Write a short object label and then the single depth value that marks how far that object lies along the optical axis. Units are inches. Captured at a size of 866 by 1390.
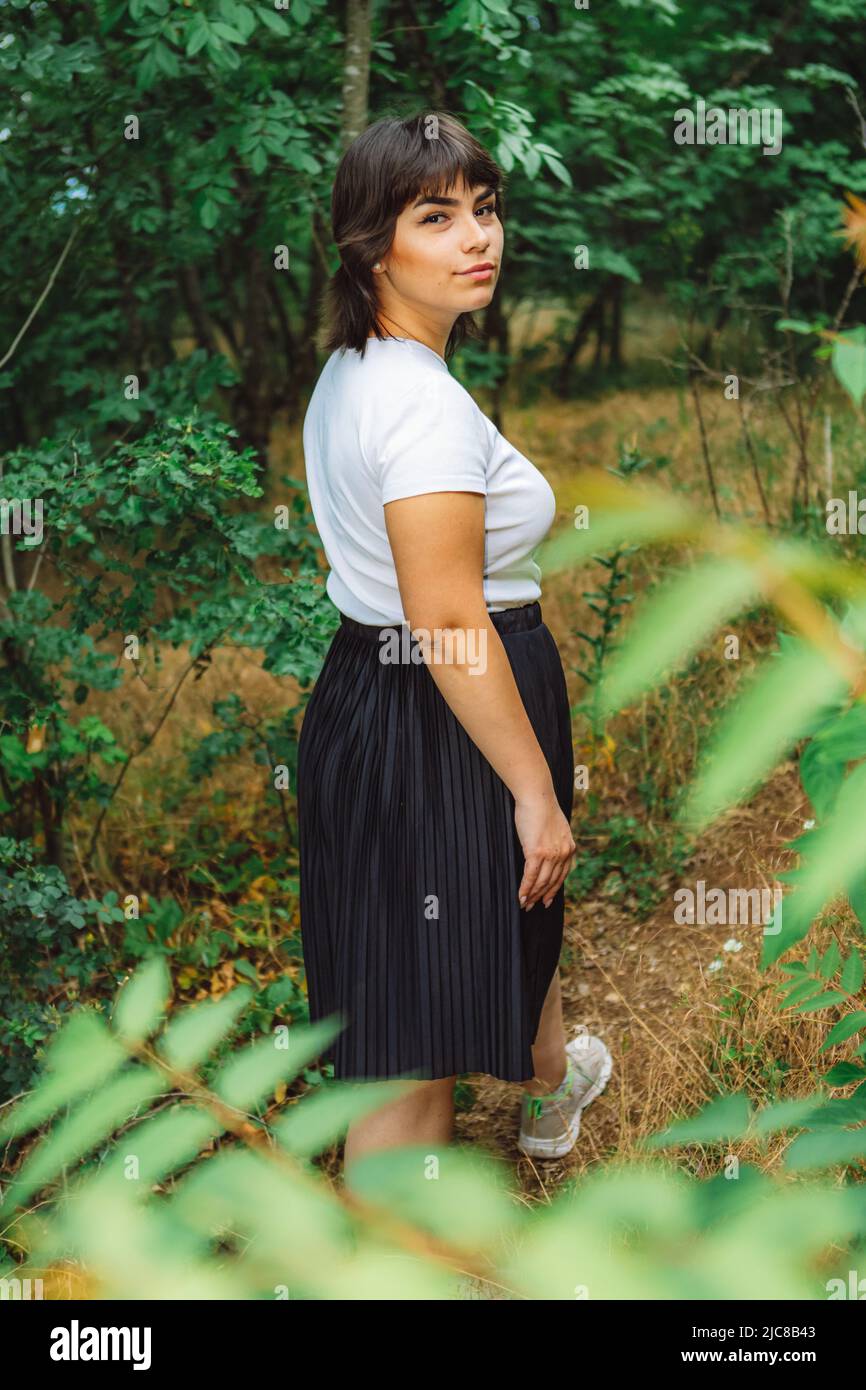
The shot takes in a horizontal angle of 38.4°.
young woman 65.4
